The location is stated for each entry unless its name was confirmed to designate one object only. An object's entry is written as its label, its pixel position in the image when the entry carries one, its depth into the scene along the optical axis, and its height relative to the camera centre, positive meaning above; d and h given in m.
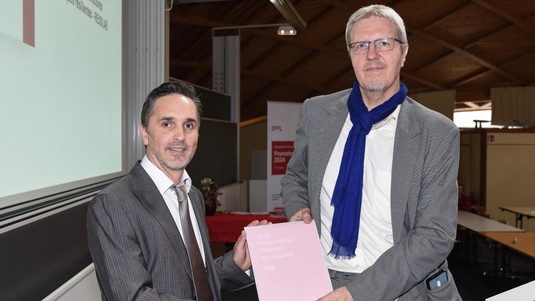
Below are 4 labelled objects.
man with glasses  1.38 -0.11
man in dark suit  1.27 -0.24
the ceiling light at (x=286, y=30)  7.67 +1.87
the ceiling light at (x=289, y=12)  5.66 +1.75
